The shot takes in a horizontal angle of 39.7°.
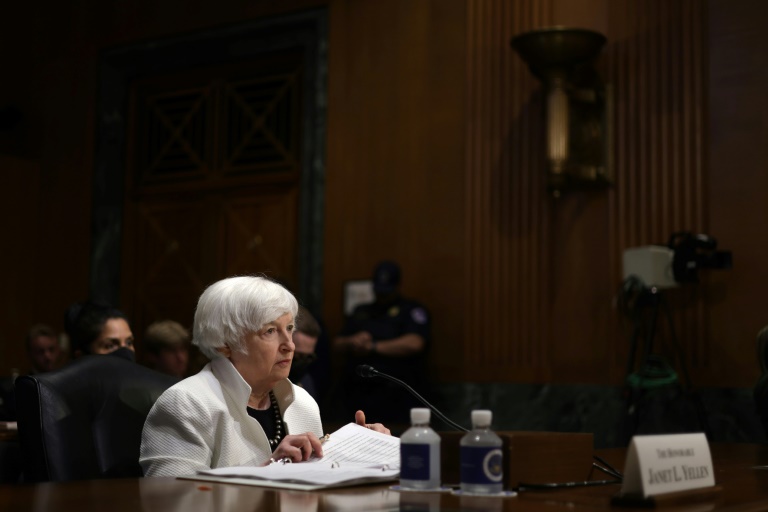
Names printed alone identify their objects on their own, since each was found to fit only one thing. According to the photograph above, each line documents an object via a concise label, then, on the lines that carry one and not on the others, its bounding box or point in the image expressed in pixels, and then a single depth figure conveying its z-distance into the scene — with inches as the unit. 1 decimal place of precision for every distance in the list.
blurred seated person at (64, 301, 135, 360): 181.5
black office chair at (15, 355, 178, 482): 108.5
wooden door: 338.3
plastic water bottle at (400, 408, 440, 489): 79.3
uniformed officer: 271.7
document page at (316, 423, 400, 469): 96.5
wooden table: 70.3
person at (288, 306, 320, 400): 195.8
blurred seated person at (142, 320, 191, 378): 213.2
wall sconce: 263.4
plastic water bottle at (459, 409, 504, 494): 77.1
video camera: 247.4
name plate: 74.0
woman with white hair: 105.3
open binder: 82.2
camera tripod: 248.5
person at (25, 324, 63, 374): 279.6
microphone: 101.4
